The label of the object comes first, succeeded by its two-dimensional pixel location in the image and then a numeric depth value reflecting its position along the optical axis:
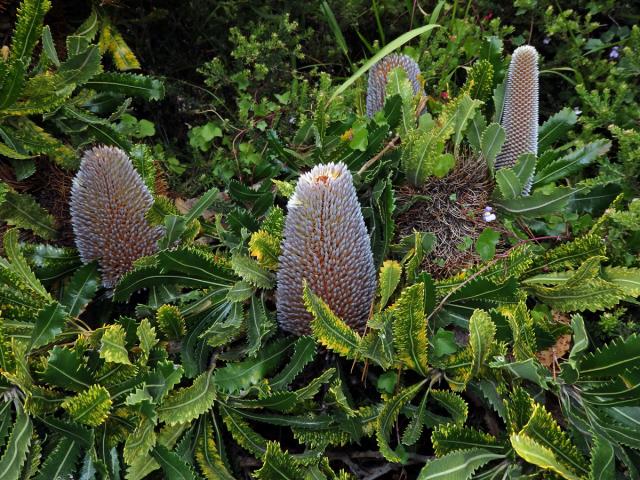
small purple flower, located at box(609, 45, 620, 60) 0.98
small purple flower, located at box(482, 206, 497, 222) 0.82
